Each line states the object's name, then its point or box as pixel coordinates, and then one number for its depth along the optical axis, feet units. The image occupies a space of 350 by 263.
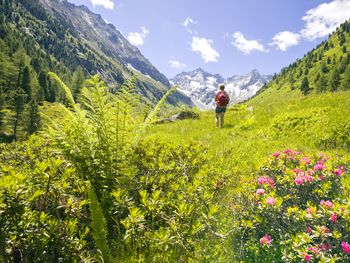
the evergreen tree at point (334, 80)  402.11
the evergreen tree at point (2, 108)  249.96
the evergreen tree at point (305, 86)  510.58
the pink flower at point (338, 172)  15.58
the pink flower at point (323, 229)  9.91
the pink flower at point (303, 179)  14.88
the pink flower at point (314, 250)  9.51
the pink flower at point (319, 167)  16.28
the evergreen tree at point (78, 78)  379.35
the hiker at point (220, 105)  51.29
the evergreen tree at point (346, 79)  357.63
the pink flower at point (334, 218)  10.46
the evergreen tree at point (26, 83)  363.35
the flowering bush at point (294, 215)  10.13
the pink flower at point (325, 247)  9.88
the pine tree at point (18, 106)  258.28
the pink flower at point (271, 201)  12.47
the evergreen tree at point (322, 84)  422.82
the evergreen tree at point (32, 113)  234.31
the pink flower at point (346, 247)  9.23
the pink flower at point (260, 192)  14.56
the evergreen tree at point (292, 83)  617.04
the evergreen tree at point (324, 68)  538.88
